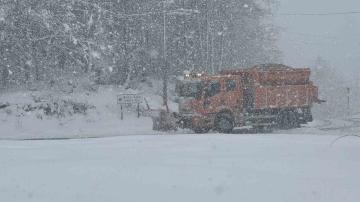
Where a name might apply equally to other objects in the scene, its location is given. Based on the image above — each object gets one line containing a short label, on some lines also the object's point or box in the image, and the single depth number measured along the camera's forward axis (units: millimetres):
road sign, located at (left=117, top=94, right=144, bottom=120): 34700
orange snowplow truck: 26469
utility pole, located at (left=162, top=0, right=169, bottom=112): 34312
